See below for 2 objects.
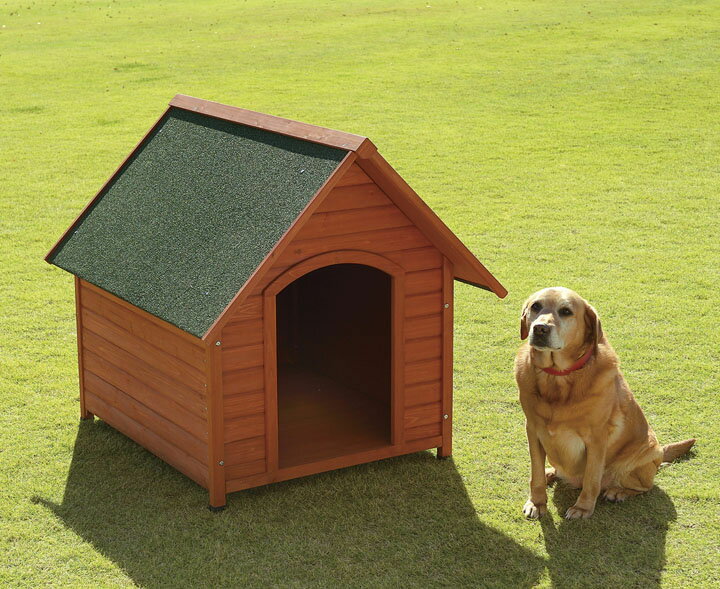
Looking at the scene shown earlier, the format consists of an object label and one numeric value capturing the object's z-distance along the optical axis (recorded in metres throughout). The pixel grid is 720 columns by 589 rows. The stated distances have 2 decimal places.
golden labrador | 5.75
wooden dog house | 5.96
